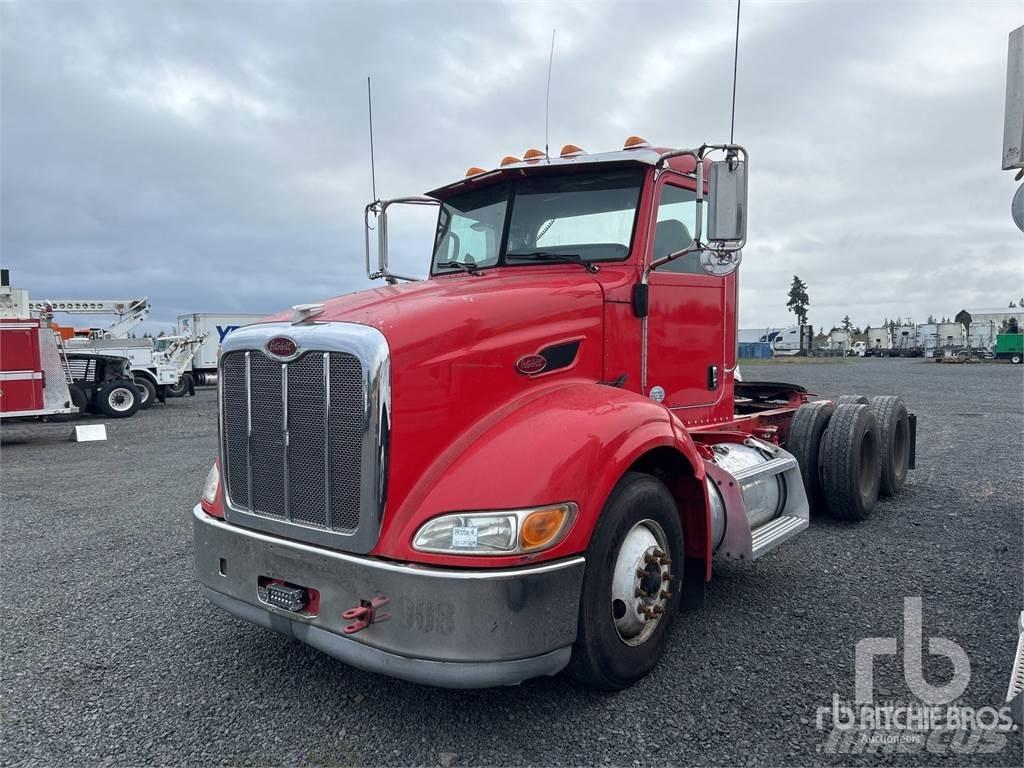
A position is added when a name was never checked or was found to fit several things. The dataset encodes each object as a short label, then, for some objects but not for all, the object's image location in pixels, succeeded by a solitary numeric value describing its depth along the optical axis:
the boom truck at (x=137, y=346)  19.44
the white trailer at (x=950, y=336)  59.59
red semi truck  2.71
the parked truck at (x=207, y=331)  26.80
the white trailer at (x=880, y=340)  70.94
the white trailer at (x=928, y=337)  62.41
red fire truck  12.99
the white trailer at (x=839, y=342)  70.50
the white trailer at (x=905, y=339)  68.81
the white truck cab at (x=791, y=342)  70.69
